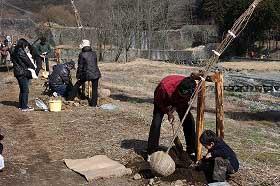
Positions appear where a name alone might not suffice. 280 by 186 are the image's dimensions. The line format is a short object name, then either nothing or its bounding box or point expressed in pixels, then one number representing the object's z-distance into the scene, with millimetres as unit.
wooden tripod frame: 6953
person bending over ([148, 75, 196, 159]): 6809
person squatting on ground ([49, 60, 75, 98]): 13438
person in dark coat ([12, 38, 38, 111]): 11352
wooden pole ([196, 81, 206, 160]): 7137
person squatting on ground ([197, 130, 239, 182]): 6328
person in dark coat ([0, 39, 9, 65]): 25125
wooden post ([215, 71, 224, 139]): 6945
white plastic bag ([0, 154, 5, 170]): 6949
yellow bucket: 11641
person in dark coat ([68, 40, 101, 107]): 12297
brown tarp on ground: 6883
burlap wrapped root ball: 6570
